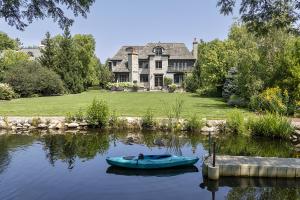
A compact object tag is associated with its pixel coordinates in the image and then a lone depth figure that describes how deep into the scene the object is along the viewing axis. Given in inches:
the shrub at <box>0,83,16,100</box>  1444.4
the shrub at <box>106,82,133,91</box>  2293.3
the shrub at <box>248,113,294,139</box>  677.3
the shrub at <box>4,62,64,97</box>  1647.4
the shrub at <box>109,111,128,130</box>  773.3
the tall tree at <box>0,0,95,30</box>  286.5
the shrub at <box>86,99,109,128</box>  772.0
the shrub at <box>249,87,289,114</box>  834.2
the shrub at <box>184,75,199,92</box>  2085.4
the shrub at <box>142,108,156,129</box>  764.6
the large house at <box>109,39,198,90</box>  2485.2
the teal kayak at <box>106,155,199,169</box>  481.1
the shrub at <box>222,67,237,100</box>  1356.1
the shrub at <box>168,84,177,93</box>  2185.0
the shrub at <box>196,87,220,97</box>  1742.1
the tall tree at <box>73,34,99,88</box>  2359.7
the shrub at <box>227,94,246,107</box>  1122.9
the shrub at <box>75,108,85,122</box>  796.6
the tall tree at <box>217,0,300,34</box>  392.8
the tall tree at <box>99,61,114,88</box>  2534.4
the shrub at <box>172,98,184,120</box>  774.7
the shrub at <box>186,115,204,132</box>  743.7
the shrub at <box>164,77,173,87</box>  2425.0
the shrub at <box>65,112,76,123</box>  793.6
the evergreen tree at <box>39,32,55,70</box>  1990.7
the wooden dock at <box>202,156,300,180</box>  448.5
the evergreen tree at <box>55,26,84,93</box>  2016.5
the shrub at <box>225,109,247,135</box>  712.4
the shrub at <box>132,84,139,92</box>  2295.8
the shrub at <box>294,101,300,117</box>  881.5
